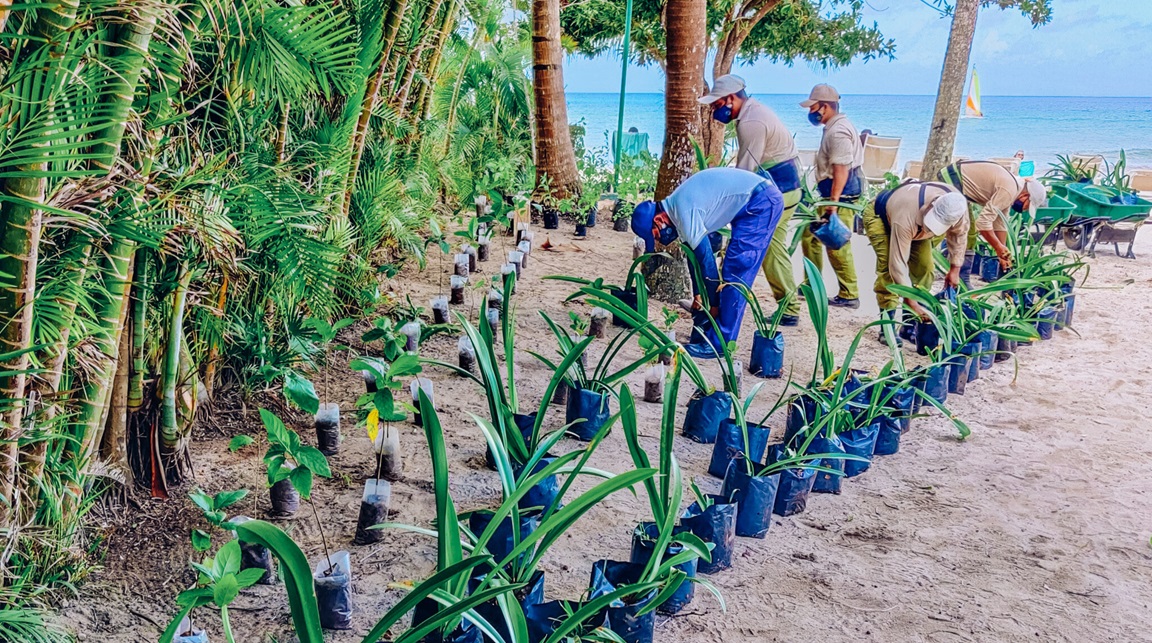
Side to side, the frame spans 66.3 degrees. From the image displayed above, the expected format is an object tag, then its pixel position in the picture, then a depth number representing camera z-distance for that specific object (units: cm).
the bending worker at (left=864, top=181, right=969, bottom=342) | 480
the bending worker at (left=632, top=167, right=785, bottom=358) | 446
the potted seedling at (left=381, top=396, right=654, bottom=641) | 173
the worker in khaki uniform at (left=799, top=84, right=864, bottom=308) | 548
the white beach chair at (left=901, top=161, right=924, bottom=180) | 1132
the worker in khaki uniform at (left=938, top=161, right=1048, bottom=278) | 579
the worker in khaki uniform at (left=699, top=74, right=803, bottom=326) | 518
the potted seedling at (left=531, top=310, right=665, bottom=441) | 341
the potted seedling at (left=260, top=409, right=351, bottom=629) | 217
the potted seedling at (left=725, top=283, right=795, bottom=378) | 439
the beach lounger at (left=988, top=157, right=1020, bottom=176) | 938
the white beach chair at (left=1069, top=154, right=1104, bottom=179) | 818
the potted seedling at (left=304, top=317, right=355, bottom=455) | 304
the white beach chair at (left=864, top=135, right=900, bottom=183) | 1166
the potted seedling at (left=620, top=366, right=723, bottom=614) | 197
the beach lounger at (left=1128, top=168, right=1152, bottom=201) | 1135
